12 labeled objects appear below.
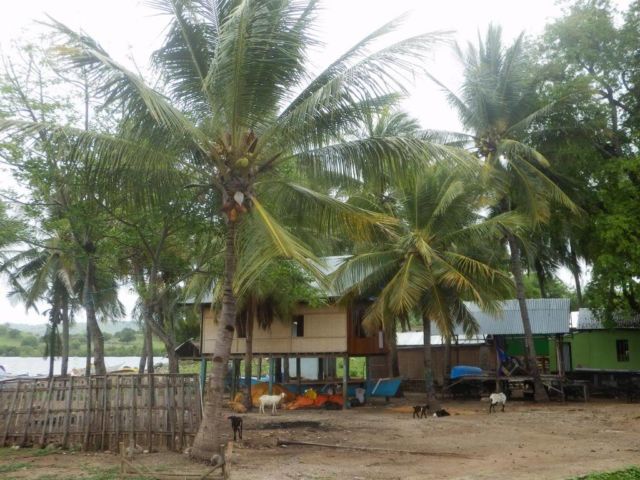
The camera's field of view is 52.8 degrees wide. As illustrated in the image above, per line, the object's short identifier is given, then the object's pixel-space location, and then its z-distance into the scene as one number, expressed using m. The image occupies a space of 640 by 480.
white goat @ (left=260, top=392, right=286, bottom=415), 20.22
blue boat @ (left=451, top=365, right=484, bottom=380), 26.61
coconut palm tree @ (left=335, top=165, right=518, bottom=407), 19.27
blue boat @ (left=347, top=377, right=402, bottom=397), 25.19
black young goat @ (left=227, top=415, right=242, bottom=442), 13.16
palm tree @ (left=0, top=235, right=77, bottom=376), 30.73
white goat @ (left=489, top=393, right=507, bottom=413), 20.31
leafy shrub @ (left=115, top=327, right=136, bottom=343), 82.98
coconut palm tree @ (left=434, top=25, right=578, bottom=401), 22.30
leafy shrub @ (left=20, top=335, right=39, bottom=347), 79.19
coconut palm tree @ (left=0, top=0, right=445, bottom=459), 9.97
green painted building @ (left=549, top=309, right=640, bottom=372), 29.69
